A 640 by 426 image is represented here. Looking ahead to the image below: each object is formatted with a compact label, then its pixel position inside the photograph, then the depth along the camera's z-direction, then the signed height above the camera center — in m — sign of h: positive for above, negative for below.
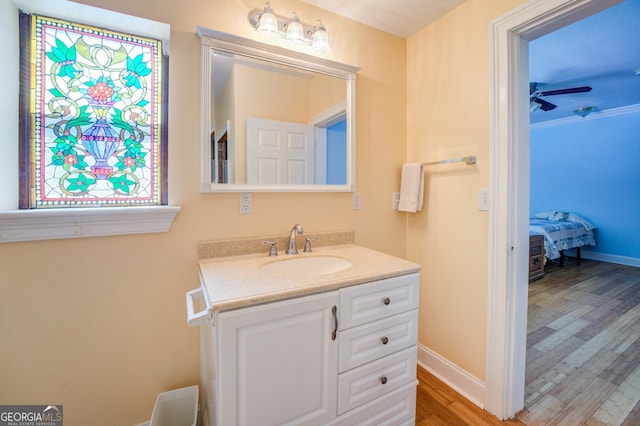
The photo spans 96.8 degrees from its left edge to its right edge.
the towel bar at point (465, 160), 1.57 +0.29
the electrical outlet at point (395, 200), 1.97 +0.07
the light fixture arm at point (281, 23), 1.44 +0.99
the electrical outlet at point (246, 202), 1.48 +0.05
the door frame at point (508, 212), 1.41 -0.01
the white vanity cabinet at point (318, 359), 0.92 -0.55
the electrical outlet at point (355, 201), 1.80 +0.06
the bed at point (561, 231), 3.93 -0.31
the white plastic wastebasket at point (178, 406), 1.30 -0.92
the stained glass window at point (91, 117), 1.19 +0.42
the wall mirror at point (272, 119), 1.38 +0.50
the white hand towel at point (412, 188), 1.83 +0.15
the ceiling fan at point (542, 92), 2.97 +1.27
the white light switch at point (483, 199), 1.51 +0.06
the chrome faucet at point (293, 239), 1.52 -0.15
